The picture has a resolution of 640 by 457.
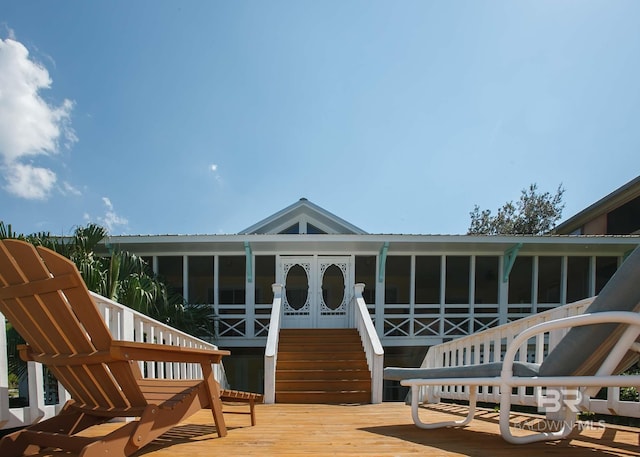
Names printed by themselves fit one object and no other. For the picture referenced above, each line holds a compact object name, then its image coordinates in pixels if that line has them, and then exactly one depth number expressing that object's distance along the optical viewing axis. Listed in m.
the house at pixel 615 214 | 12.35
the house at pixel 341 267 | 8.40
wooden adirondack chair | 1.55
